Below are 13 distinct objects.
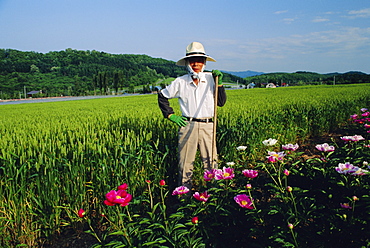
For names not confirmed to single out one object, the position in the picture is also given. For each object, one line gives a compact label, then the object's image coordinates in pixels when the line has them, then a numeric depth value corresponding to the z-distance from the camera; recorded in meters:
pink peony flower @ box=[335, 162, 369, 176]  1.83
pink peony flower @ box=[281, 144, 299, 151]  2.33
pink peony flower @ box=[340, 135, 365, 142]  2.66
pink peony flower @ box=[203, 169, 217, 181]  2.26
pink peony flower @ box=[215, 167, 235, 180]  2.14
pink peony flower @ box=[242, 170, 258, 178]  2.07
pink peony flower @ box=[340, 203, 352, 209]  1.74
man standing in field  3.30
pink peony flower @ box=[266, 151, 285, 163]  2.08
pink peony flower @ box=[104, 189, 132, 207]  1.66
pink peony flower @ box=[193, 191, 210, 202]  2.02
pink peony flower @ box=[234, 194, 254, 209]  1.91
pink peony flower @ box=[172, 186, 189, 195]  2.14
